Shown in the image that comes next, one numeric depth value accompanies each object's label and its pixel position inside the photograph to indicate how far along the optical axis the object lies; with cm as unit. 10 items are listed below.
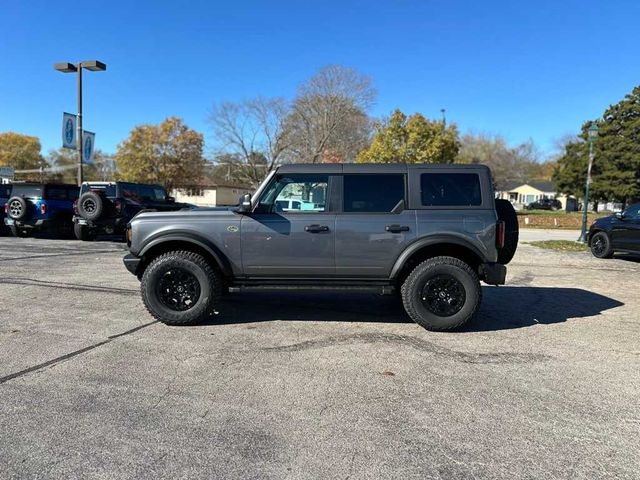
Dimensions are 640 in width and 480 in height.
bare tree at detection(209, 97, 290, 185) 4528
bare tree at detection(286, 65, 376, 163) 4606
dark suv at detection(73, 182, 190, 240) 1441
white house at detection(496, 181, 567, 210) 8869
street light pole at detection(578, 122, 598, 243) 1744
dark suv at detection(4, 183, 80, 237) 1536
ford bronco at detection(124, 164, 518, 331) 563
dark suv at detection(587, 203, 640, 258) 1189
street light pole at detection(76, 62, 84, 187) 1827
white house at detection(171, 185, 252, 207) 6758
